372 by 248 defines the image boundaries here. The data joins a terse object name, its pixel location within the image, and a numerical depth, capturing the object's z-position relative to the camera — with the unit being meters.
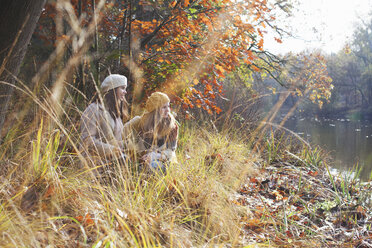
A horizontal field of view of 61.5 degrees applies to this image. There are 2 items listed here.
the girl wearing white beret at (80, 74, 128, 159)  2.98
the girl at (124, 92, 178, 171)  3.31
